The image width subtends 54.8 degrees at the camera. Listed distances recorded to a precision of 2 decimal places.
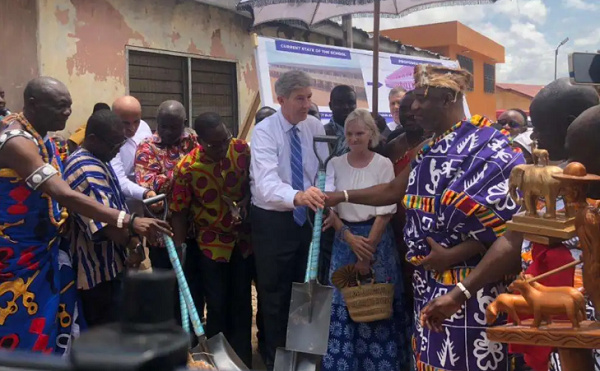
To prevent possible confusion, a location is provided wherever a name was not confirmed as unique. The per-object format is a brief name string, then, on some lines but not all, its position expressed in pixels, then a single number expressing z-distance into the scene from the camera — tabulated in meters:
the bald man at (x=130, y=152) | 3.89
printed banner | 5.30
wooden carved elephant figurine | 1.34
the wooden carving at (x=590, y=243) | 1.20
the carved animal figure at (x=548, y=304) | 1.18
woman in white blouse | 3.57
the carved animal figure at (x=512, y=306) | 1.27
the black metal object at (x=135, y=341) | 0.57
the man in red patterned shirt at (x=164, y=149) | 4.00
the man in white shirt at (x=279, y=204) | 3.53
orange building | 17.19
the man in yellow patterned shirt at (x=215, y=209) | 3.75
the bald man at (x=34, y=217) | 2.77
